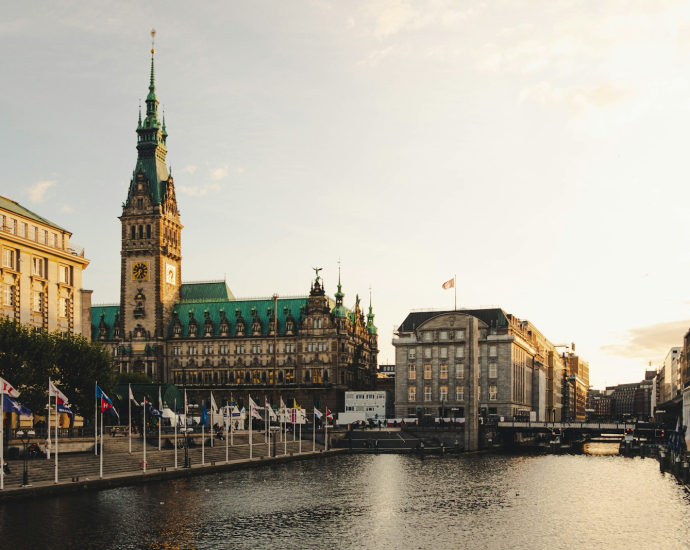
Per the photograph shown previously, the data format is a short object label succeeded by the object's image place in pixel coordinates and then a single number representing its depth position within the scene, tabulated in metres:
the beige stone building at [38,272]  100.34
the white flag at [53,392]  68.94
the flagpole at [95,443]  88.09
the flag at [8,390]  63.44
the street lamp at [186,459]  92.21
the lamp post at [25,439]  68.56
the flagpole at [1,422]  63.44
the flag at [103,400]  74.81
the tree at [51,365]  89.38
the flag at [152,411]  88.69
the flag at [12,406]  65.00
